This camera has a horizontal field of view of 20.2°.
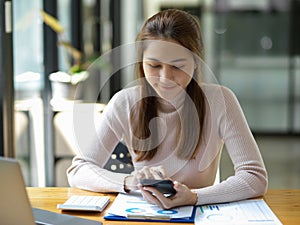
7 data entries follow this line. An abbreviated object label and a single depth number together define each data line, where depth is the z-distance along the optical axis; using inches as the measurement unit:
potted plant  179.6
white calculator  84.7
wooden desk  83.2
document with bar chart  81.2
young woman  91.4
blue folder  81.8
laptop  69.0
